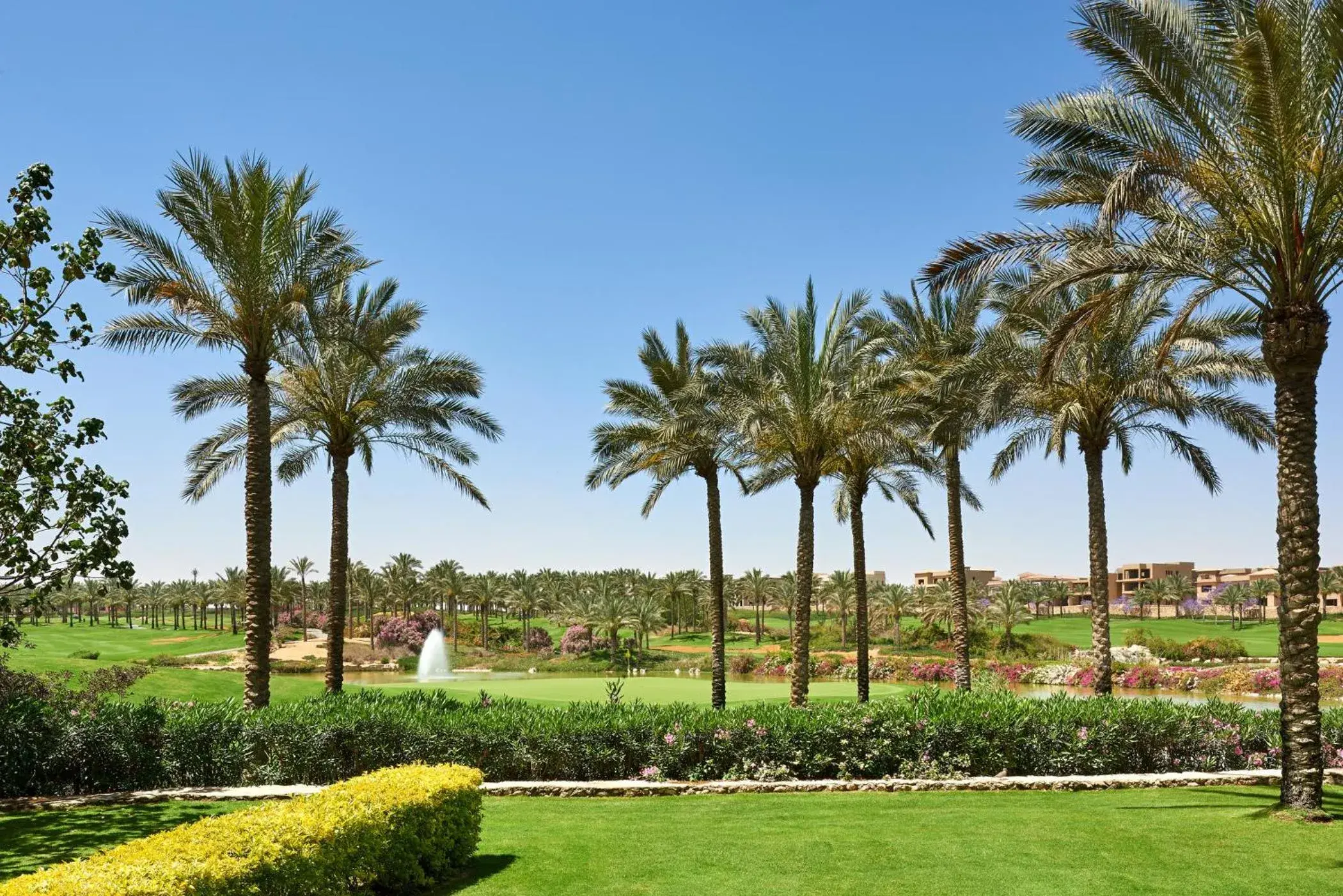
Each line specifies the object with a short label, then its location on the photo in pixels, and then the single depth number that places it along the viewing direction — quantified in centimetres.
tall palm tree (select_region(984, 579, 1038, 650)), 6178
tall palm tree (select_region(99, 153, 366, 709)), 1733
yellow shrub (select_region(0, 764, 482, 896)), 552
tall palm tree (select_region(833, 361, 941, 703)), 2327
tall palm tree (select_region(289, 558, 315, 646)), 8769
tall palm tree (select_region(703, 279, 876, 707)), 2312
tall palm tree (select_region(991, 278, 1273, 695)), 1986
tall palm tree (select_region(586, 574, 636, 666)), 6159
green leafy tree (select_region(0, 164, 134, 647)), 1042
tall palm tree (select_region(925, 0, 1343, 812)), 1086
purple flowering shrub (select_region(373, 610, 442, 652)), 6706
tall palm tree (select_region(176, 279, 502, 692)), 2169
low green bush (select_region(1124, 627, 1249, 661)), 5416
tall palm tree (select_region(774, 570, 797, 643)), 8888
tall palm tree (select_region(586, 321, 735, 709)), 2402
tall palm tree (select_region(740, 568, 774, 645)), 9106
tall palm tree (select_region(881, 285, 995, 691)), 2302
